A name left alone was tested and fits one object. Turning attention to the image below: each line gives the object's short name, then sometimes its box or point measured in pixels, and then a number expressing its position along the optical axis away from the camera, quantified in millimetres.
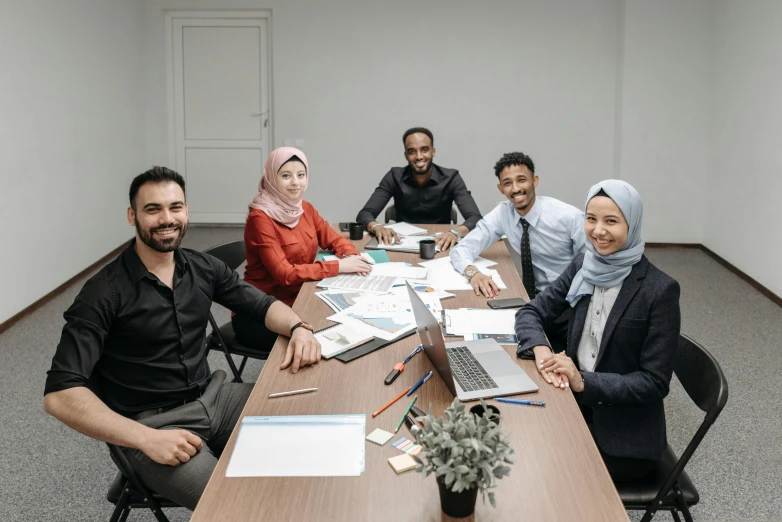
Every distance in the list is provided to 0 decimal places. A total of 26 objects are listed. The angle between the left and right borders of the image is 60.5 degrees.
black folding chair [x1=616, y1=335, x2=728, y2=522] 1756
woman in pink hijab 2844
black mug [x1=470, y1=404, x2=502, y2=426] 1524
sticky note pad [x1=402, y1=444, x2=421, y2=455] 1480
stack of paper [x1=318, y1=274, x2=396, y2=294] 2662
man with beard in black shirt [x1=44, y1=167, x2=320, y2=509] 1716
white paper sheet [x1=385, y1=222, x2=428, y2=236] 3722
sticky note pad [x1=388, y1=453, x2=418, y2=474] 1416
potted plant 1153
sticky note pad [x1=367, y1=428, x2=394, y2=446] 1526
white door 6719
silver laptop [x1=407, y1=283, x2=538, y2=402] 1707
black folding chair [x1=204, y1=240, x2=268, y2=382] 2697
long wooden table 1290
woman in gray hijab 1870
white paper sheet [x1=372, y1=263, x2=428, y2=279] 2857
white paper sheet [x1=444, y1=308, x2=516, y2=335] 2201
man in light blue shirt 3043
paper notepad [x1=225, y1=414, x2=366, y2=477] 1432
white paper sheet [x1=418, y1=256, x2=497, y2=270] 3047
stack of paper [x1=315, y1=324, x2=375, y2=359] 2043
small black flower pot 1250
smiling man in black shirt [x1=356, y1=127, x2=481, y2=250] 4195
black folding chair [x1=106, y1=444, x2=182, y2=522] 1745
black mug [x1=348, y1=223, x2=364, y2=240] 3579
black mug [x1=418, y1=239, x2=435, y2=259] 3172
